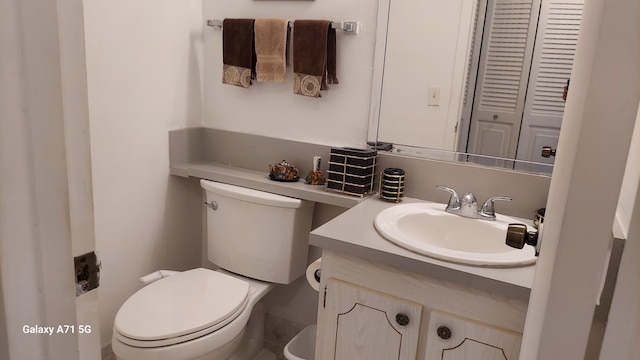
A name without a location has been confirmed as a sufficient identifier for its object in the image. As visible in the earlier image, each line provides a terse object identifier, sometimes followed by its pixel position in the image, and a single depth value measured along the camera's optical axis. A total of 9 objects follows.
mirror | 1.39
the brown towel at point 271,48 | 1.73
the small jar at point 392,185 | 1.55
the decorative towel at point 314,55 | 1.66
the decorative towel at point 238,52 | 1.78
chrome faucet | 1.42
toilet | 1.40
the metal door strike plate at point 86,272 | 0.64
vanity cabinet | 1.10
